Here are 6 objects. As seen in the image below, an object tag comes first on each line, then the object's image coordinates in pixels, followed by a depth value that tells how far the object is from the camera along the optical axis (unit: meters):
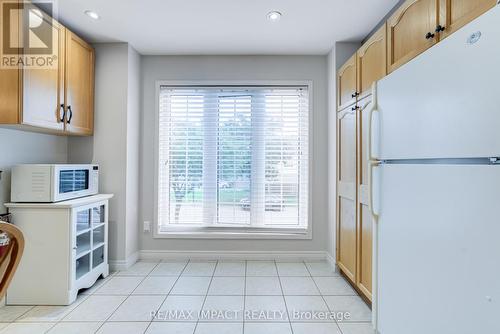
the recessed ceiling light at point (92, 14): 2.39
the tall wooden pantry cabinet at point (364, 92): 1.40
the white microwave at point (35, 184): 2.19
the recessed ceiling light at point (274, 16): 2.39
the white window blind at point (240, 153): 3.31
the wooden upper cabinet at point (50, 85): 1.96
